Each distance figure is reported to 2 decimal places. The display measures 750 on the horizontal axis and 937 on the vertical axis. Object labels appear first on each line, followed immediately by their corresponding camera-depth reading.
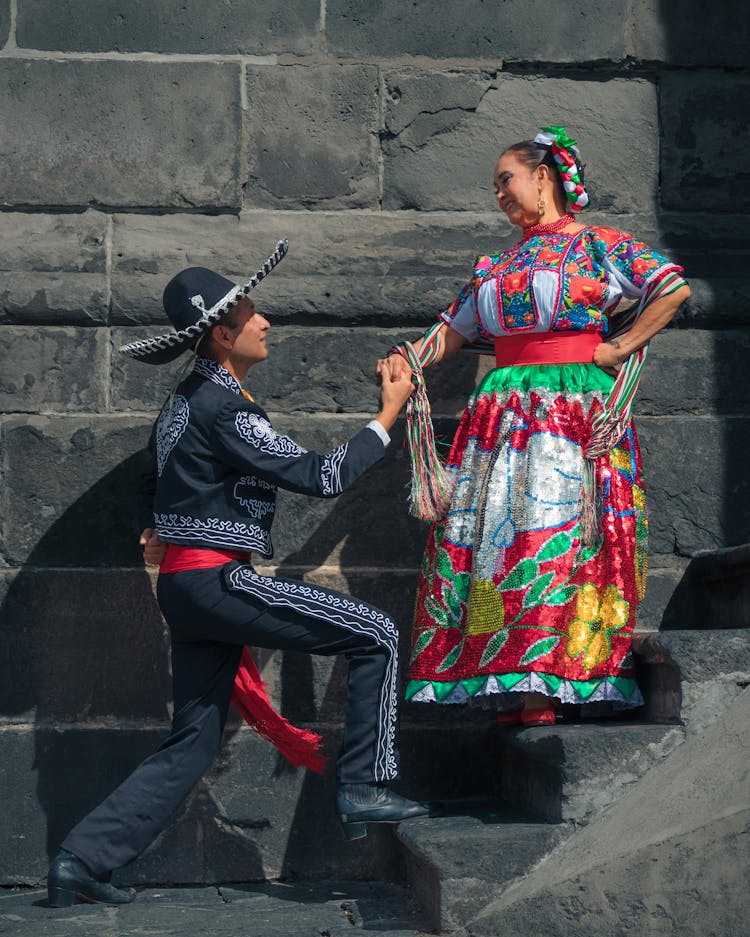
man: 7.74
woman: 8.05
